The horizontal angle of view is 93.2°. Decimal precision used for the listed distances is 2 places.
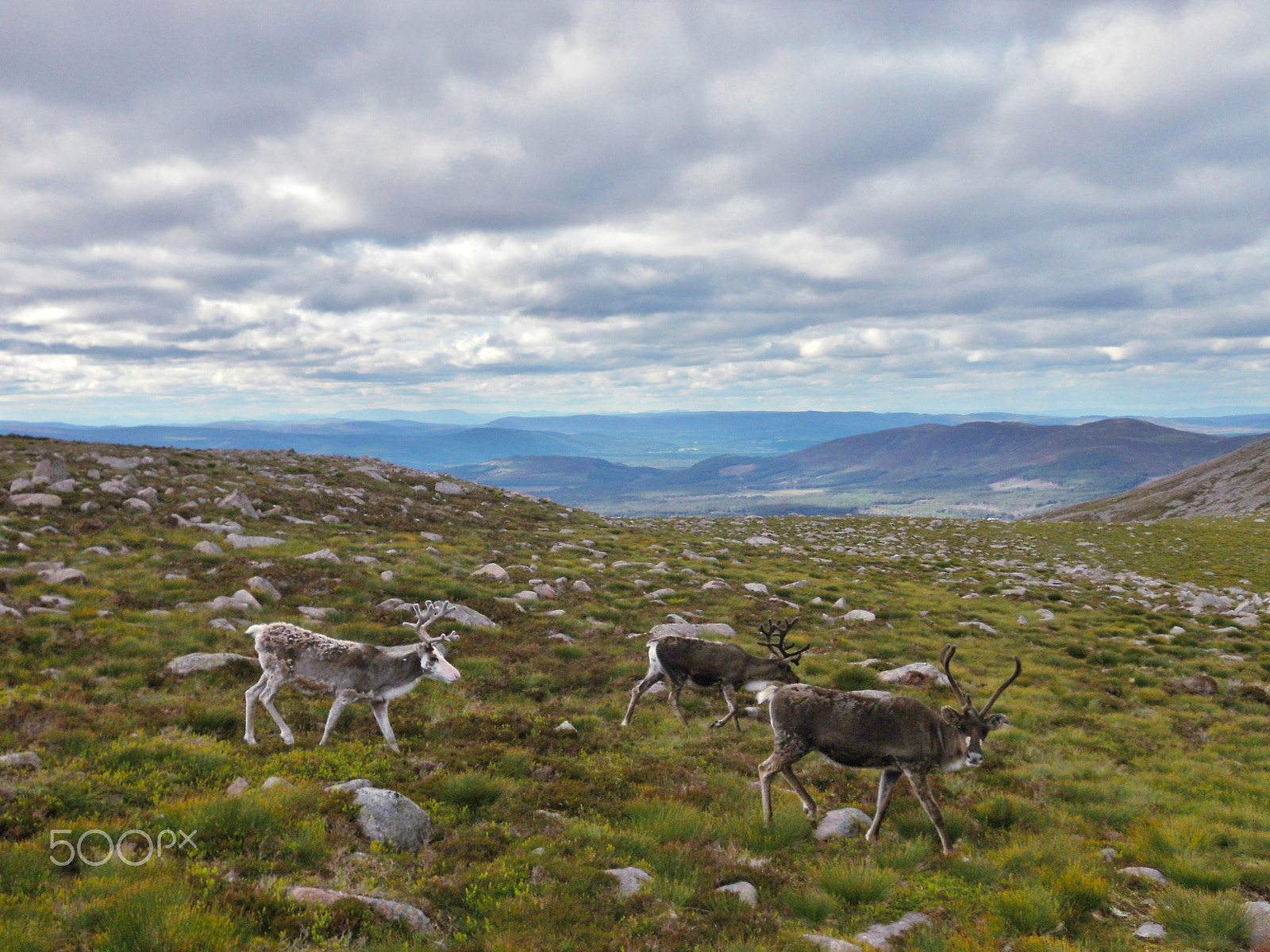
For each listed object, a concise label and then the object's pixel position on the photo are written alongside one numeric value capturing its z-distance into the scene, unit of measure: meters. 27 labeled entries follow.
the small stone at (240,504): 24.11
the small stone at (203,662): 11.18
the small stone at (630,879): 6.64
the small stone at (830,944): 5.89
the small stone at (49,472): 22.52
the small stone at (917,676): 13.91
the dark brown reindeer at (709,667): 12.20
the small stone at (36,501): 20.38
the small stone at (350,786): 7.64
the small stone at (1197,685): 14.66
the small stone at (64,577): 14.59
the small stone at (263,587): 15.62
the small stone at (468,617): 15.89
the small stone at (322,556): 18.81
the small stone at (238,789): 7.35
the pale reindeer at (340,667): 9.66
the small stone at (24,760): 7.29
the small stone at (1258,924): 6.00
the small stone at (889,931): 6.16
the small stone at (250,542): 20.00
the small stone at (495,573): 20.66
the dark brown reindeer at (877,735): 8.52
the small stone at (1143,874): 7.26
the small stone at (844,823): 8.30
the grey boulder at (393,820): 7.07
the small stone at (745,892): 6.64
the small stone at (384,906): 5.70
